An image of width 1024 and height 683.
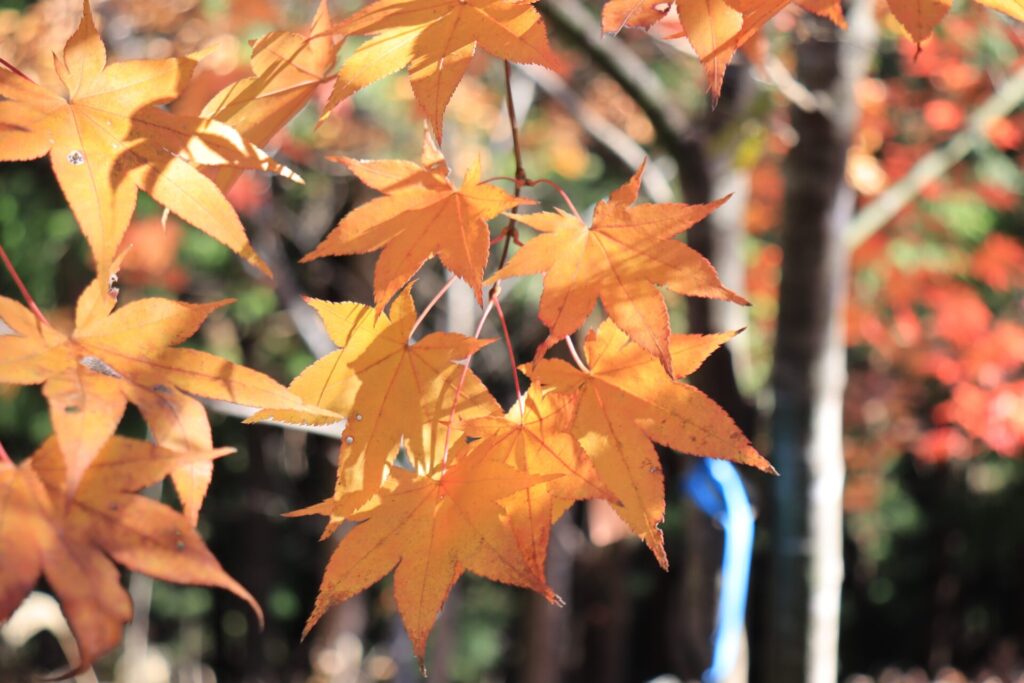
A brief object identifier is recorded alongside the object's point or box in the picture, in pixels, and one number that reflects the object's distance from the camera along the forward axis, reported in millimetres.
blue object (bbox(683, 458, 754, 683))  1348
